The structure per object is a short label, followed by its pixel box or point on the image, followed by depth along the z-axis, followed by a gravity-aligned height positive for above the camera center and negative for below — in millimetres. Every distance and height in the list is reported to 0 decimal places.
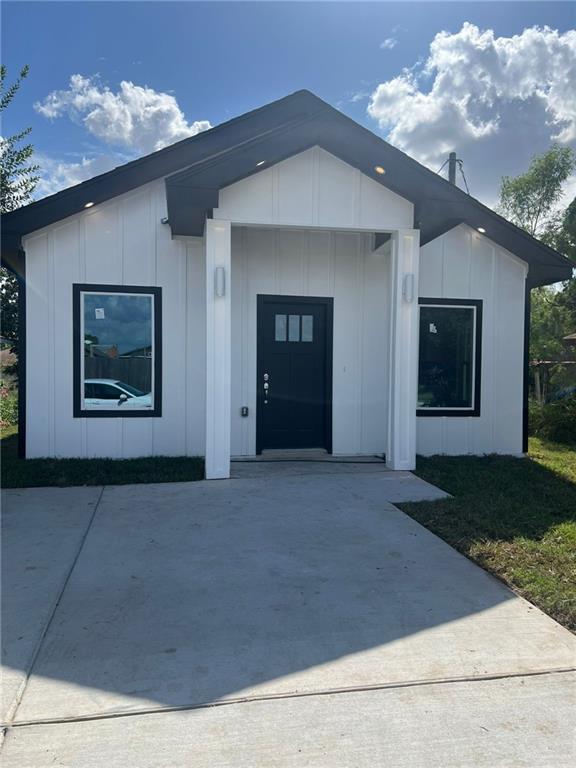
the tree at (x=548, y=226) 16203 +4722
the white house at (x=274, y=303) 6176 +915
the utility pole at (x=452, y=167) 11477 +4411
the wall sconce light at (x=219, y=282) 6051 +971
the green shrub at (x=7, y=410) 11117 -1001
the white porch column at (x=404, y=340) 6680 +354
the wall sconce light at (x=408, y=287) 6680 +1026
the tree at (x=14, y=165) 7891 +3487
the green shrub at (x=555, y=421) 9766 -997
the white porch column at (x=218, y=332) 6062 +394
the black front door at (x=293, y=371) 7805 -62
